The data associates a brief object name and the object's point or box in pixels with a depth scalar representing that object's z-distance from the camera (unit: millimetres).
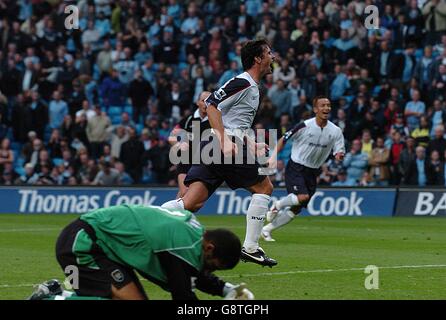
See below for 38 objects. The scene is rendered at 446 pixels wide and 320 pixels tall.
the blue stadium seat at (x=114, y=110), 30156
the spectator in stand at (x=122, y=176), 27328
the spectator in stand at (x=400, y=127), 27031
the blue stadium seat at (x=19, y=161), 28928
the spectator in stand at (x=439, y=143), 26188
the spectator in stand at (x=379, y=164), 26719
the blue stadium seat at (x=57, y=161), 28375
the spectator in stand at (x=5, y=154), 27719
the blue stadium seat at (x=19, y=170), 28631
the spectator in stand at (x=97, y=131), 28453
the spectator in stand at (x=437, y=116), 26844
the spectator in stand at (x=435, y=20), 29547
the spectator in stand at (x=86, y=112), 28598
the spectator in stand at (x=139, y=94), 29516
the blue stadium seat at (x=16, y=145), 29312
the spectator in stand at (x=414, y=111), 27312
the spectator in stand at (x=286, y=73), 28875
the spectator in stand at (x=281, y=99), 28450
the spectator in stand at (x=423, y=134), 26734
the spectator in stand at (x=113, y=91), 29938
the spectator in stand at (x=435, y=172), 26281
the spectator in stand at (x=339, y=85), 28547
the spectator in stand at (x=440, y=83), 27797
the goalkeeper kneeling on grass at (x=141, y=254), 8219
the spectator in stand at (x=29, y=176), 27719
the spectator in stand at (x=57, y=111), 29203
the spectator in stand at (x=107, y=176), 27188
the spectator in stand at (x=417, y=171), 26328
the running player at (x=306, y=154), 18125
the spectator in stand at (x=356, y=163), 26802
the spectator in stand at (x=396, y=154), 26734
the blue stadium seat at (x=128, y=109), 30328
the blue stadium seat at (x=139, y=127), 29547
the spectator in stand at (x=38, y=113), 29016
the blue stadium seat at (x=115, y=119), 30250
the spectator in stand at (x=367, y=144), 26845
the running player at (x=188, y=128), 17875
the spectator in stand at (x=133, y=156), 27812
